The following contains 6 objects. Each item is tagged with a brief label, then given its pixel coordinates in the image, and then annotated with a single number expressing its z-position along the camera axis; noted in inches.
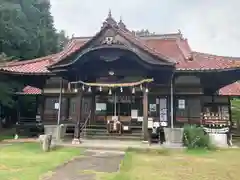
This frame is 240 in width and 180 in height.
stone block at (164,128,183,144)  306.7
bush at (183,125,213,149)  309.0
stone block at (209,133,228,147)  356.5
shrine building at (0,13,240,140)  334.9
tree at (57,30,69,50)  1183.7
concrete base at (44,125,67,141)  336.4
